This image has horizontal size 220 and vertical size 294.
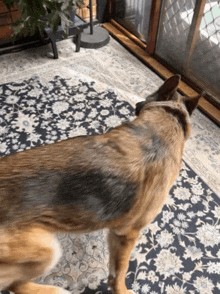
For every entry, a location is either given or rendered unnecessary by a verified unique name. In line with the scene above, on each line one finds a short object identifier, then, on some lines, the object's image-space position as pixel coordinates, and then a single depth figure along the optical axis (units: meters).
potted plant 2.32
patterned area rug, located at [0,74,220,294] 1.62
